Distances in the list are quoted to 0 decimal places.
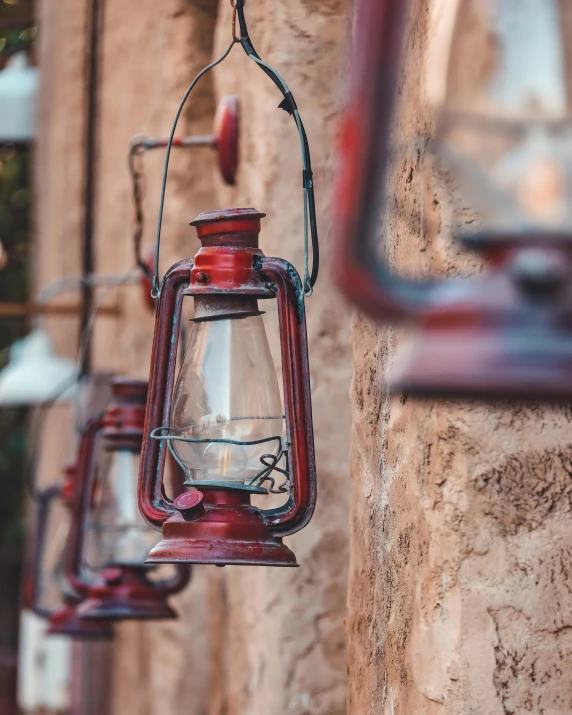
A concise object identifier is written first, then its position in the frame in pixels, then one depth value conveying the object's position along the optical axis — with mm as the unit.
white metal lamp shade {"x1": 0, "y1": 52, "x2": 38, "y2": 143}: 10636
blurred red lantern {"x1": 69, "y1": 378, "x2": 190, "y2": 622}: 4401
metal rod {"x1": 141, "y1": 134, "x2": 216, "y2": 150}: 4651
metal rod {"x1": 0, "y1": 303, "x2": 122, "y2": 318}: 7969
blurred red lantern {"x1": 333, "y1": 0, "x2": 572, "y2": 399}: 1276
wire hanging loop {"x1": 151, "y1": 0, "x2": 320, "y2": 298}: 2960
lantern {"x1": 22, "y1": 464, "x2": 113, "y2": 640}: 5606
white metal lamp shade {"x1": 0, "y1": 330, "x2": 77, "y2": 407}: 7738
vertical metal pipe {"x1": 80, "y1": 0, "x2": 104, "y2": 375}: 8386
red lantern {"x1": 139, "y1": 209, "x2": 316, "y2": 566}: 2731
